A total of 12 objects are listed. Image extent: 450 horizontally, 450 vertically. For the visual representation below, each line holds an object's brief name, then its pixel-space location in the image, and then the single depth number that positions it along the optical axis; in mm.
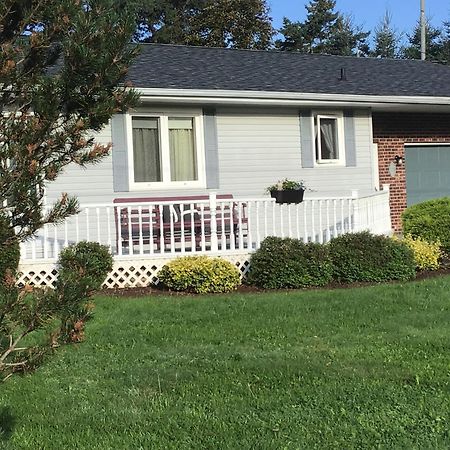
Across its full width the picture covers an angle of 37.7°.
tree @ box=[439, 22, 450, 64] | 48847
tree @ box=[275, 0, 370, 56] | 43656
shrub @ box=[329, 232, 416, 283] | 9461
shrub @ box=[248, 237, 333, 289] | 9156
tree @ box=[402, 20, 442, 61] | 48719
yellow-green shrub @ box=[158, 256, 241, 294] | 8922
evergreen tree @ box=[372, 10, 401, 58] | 51541
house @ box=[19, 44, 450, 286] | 10695
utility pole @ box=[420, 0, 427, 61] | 27016
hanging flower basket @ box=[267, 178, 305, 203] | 11320
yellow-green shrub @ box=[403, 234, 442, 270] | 10320
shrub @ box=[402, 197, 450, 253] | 11500
